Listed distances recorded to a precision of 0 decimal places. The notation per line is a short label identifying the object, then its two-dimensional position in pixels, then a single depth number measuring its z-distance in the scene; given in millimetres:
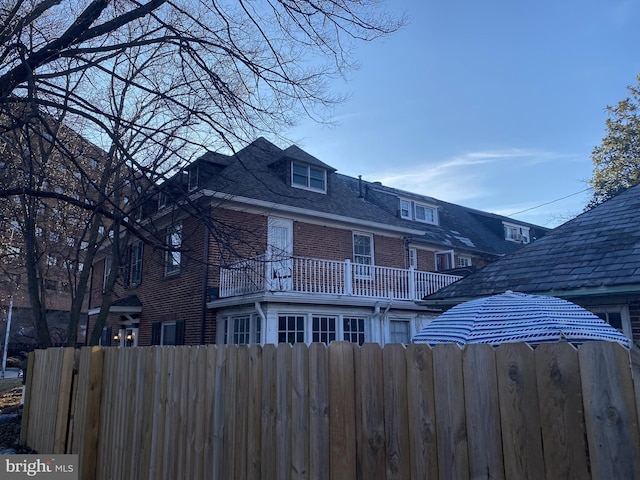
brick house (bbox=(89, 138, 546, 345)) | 13242
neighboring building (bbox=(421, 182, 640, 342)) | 7164
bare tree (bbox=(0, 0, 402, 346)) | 5465
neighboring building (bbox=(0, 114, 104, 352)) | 8812
